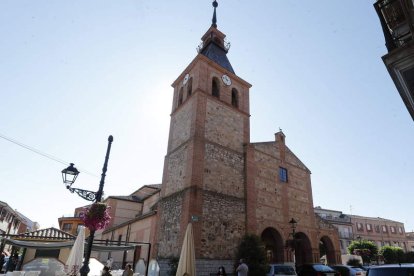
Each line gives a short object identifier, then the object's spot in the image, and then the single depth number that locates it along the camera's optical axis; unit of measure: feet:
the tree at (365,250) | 107.96
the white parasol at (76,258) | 33.17
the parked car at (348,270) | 51.60
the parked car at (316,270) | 46.26
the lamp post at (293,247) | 56.49
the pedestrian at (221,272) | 43.37
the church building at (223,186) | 52.44
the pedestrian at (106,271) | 35.32
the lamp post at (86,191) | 24.22
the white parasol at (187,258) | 35.55
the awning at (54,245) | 41.39
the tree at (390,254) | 118.12
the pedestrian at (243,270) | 41.09
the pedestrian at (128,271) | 40.01
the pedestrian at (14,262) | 51.05
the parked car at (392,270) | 18.66
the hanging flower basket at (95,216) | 27.12
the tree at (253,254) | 49.16
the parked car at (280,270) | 46.83
